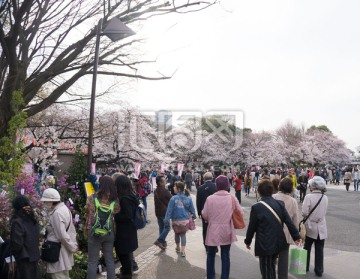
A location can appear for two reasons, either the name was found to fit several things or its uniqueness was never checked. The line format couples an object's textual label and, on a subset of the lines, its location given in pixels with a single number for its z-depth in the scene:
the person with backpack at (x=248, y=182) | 20.14
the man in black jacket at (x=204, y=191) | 7.43
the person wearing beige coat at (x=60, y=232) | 4.27
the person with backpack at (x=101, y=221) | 4.60
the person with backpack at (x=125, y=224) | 5.01
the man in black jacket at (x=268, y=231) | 4.52
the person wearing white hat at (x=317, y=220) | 5.74
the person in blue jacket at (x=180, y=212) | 7.07
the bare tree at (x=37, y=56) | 7.55
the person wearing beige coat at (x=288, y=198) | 5.78
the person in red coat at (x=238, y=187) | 15.20
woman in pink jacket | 5.20
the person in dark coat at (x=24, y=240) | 3.82
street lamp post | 6.42
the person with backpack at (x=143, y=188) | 12.08
